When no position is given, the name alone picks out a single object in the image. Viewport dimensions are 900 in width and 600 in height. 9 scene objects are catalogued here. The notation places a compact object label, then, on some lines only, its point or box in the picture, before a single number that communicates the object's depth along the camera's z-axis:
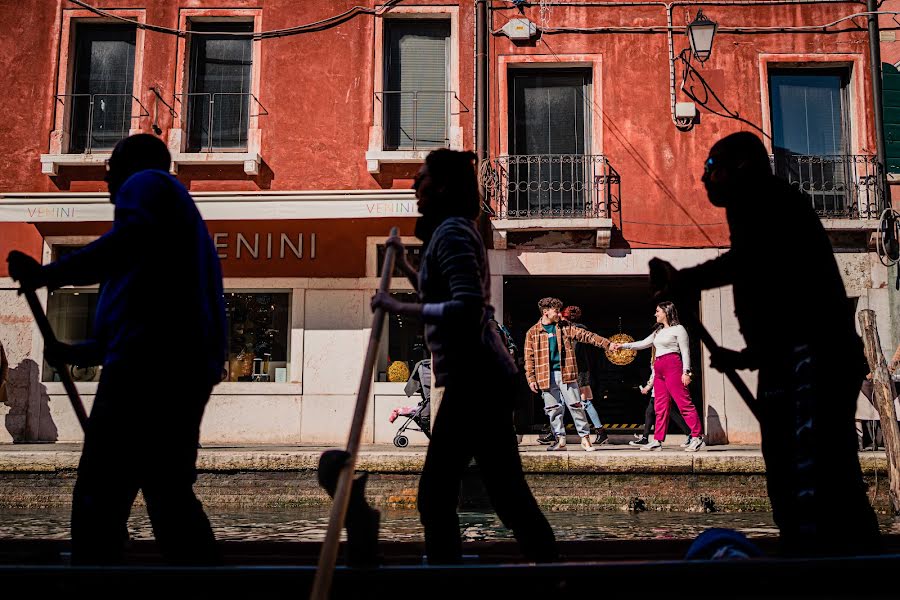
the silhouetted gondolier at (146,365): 2.66
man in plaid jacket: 10.43
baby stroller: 11.10
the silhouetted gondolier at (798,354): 2.48
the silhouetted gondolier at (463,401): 2.88
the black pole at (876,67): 12.97
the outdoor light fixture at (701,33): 12.48
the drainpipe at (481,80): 13.01
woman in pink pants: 10.20
